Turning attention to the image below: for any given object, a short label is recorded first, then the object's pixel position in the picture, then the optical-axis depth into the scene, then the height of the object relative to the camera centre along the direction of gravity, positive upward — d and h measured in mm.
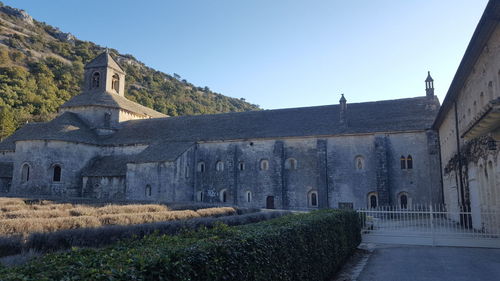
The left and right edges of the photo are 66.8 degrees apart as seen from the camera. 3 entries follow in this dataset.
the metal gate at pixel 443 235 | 15039 -1754
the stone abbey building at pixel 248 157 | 31188 +3431
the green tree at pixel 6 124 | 60500 +11507
